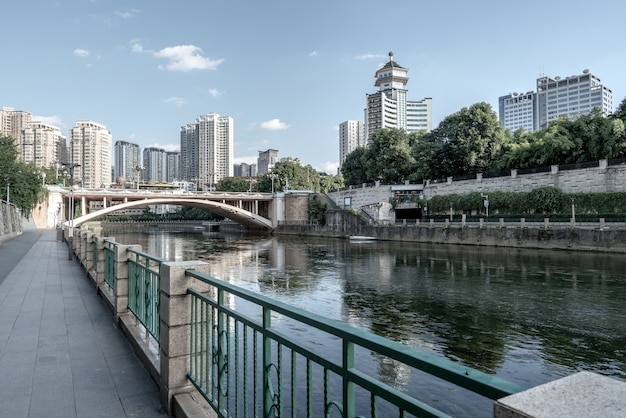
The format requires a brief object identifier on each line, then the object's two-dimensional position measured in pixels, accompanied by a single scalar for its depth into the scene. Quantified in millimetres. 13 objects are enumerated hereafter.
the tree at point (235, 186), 86562
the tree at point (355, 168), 68000
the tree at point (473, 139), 48562
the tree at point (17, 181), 42000
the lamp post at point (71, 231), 16841
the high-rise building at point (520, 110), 169375
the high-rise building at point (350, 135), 184500
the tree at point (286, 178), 79562
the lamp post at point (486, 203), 41825
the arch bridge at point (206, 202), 49594
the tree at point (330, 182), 95169
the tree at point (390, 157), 60750
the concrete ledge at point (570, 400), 1187
